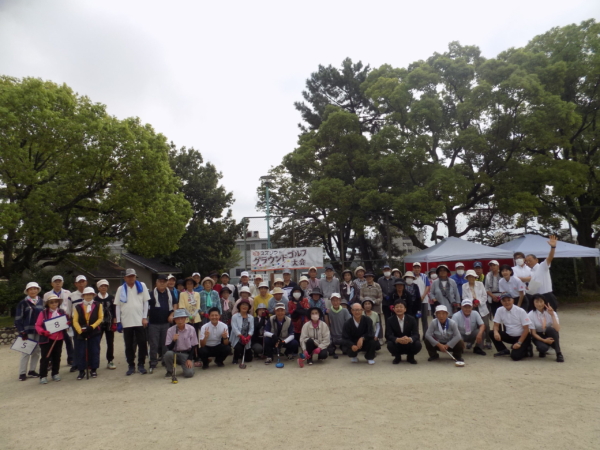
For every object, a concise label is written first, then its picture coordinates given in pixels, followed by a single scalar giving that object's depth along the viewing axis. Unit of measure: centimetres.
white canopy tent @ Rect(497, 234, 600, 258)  1172
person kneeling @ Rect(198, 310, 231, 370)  673
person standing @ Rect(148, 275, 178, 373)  674
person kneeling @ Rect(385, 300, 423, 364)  645
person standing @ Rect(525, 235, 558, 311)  728
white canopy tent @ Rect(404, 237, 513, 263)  1169
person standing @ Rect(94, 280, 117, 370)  688
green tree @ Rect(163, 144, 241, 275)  2298
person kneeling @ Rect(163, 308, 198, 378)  624
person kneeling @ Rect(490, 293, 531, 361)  639
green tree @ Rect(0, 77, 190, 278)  1306
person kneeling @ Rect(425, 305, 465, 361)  643
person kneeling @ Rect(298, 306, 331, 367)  678
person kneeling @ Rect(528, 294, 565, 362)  639
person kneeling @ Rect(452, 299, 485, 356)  691
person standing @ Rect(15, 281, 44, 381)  649
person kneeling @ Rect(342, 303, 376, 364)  666
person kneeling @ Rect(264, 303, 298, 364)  714
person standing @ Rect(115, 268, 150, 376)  659
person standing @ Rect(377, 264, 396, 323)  816
